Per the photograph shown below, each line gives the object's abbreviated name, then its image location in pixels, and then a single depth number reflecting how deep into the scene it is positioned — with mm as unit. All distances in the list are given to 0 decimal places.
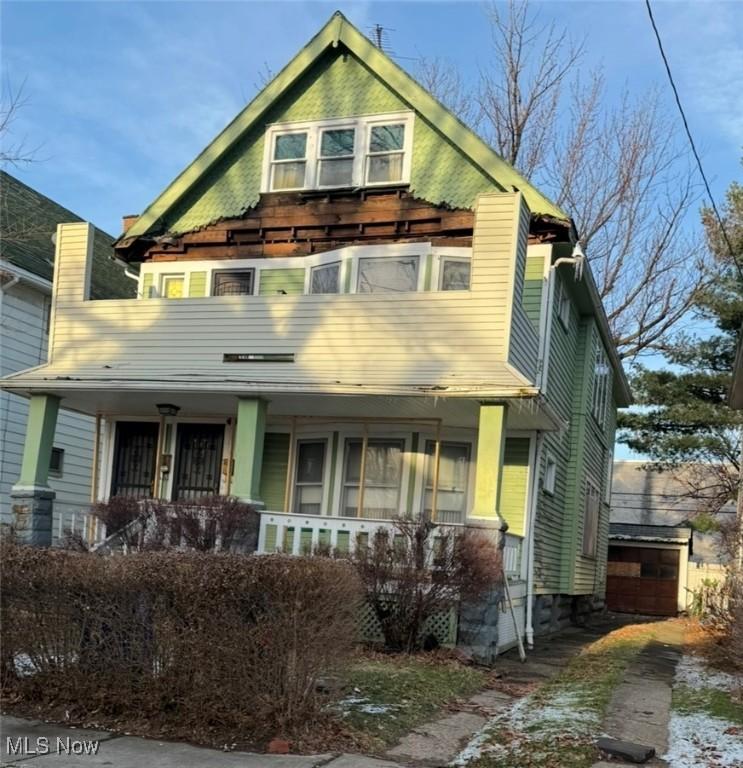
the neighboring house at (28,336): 16641
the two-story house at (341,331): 11719
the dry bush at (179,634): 6156
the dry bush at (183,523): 10672
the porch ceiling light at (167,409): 14125
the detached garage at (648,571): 28703
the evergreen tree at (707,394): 27203
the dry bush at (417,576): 9711
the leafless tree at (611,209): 26938
